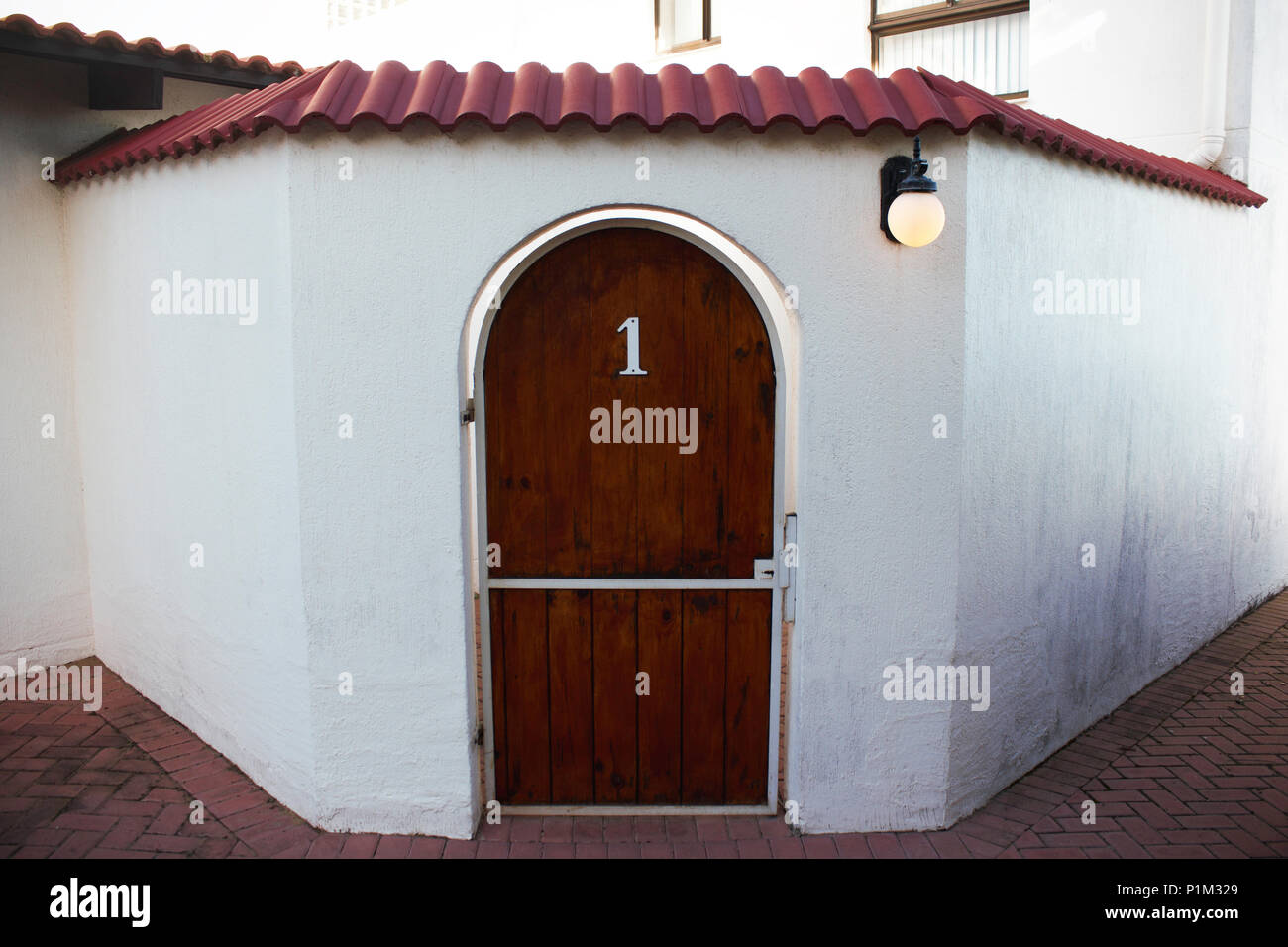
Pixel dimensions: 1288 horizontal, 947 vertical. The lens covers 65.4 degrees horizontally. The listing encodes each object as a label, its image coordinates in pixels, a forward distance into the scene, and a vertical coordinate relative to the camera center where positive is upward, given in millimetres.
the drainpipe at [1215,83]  7547 +2539
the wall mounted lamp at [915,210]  4301 +903
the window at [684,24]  10656 +4263
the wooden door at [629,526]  4711 -508
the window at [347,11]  13383 +5524
